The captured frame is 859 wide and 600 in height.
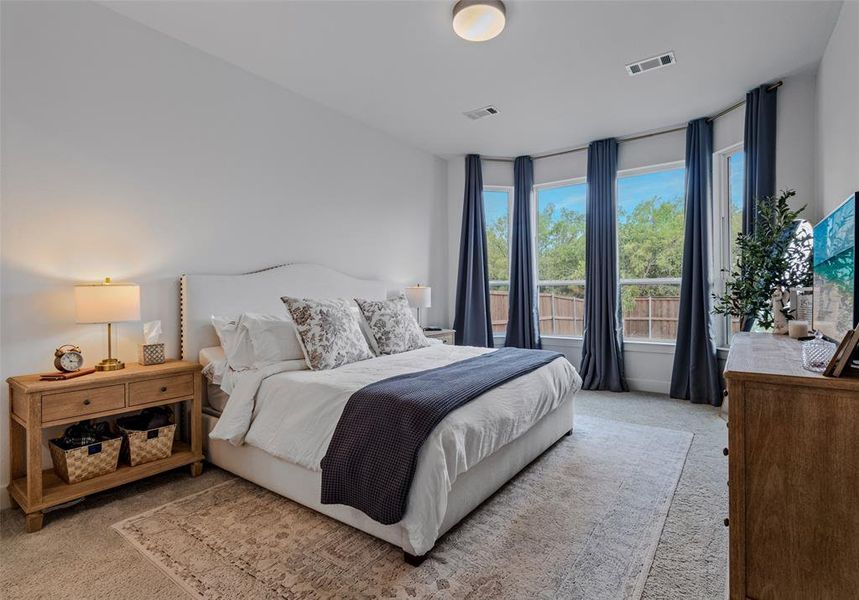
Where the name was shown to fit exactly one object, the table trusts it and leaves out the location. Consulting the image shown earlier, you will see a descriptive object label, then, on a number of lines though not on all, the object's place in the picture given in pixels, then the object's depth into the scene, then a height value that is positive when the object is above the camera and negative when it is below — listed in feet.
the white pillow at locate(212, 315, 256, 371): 8.86 -1.06
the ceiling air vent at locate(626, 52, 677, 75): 10.25 +5.63
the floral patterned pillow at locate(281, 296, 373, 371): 8.90 -0.82
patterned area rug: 5.51 -3.65
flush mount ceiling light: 8.09 +5.30
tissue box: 8.51 -1.19
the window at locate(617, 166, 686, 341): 15.40 +1.75
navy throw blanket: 5.78 -2.05
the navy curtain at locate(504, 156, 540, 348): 17.31 +0.92
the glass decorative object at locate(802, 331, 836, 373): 4.58 -0.64
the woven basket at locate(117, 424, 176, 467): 8.00 -2.83
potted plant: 10.00 +0.80
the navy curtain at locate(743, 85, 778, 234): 11.73 +4.13
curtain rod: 11.65 +5.69
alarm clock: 7.54 -1.14
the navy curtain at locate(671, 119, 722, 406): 13.82 +0.72
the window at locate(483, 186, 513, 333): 18.34 +2.41
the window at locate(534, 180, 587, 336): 17.25 +1.63
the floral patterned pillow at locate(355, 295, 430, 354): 10.94 -0.80
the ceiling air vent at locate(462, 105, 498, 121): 13.11 +5.63
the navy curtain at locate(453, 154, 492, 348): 17.43 +1.00
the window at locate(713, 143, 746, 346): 13.76 +2.54
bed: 5.90 -2.26
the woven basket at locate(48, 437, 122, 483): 7.22 -2.84
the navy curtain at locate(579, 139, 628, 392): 15.72 +0.65
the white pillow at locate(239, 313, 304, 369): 8.95 -0.93
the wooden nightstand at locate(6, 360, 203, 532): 6.74 -1.96
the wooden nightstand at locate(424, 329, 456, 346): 15.35 -1.40
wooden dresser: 4.02 -1.80
